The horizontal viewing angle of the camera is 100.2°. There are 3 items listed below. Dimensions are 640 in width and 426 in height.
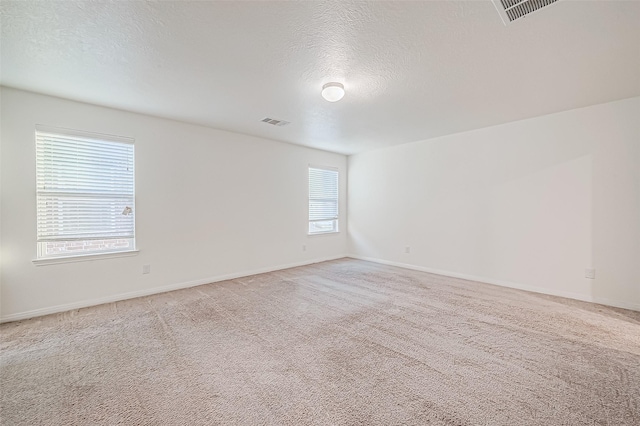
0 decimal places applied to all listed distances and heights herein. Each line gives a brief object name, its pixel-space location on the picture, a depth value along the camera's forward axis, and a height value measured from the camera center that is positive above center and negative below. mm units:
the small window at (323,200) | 5836 +267
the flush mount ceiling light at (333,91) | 2678 +1222
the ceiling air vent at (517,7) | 1655 +1303
